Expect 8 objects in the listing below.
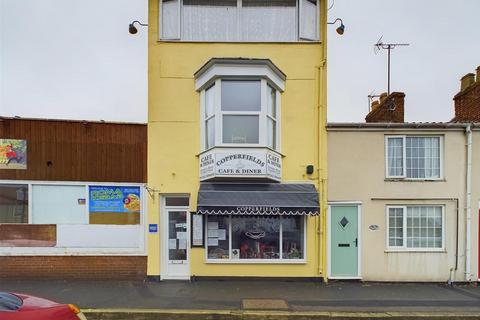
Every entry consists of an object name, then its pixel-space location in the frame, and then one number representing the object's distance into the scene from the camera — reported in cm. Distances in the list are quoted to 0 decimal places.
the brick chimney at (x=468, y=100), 1129
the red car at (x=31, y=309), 395
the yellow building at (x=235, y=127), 917
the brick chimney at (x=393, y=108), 1213
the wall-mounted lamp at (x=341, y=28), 991
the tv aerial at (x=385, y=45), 1437
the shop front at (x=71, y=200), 920
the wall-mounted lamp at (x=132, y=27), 992
